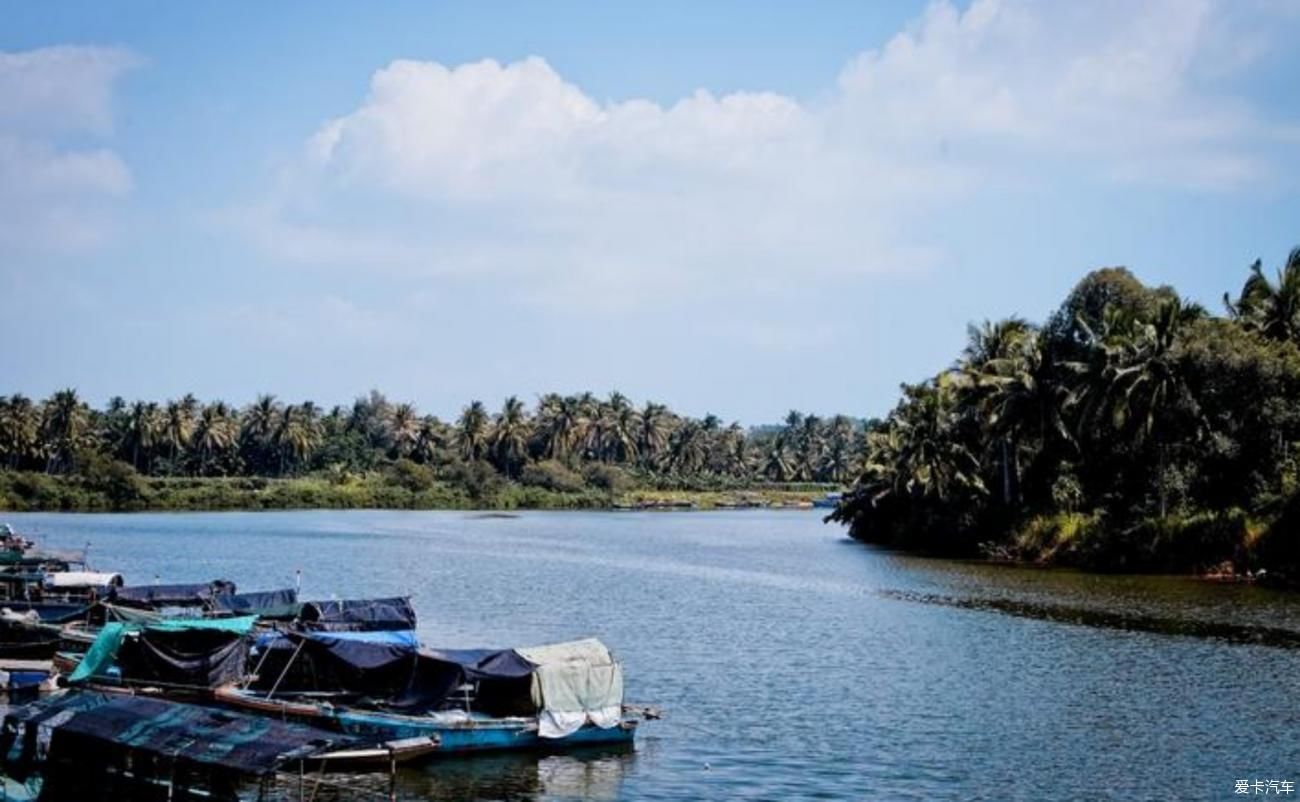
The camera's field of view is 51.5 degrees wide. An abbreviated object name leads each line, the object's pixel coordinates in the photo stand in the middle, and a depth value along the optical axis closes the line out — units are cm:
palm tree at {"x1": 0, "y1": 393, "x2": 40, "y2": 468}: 18500
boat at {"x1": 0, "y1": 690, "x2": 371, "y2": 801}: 2723
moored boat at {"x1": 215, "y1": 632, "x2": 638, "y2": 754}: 3544
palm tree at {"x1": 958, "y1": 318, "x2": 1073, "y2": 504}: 10044
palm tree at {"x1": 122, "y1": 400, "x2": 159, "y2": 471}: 19750
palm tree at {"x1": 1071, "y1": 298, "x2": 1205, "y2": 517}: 8712
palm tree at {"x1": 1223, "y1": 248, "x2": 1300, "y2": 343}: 9056
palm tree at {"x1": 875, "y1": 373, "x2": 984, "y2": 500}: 11294
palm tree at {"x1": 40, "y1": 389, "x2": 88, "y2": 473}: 18850
